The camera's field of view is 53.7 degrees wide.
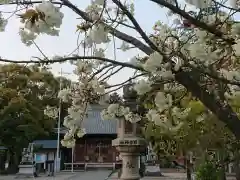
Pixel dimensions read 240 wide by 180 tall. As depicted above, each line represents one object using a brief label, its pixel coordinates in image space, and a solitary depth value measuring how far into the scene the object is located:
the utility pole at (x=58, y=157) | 16.46
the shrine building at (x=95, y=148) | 18.26
